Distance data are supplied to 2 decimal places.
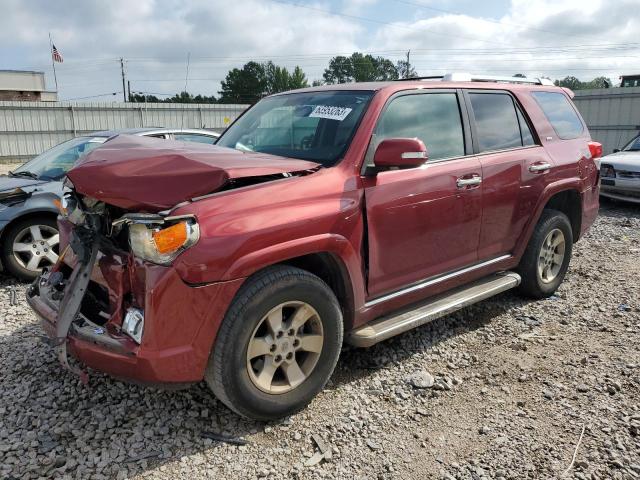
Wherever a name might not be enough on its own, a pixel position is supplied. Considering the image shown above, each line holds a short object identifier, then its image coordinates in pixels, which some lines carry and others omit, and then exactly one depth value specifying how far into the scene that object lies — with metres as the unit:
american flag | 33.88
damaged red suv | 2.58
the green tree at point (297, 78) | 66.42
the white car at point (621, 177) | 9.62
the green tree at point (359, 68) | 83.69
